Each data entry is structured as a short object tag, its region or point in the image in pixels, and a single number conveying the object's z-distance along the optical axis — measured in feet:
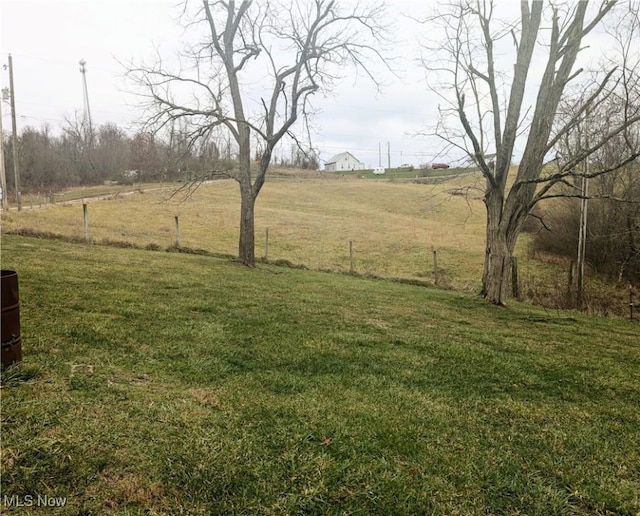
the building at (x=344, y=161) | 351.87
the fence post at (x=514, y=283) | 47.85
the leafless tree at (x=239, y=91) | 44.21
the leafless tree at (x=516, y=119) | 33.19
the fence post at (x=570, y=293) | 45.64
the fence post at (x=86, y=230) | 51.06
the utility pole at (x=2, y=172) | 74.02
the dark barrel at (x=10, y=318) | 10.92
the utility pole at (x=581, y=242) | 46.01
